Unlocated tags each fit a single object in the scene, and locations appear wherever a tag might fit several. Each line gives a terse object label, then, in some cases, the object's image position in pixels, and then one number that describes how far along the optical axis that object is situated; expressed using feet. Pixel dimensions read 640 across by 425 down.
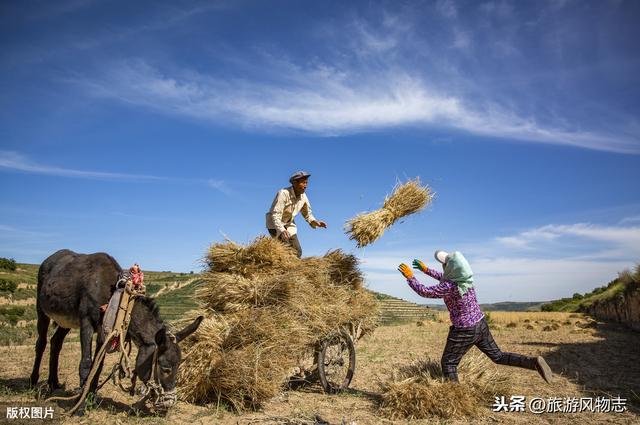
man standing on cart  26.00
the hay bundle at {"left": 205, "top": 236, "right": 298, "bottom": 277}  23.24
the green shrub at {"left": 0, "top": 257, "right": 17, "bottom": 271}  126.81
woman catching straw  21.25
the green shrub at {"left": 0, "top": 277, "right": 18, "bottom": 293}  99.45
